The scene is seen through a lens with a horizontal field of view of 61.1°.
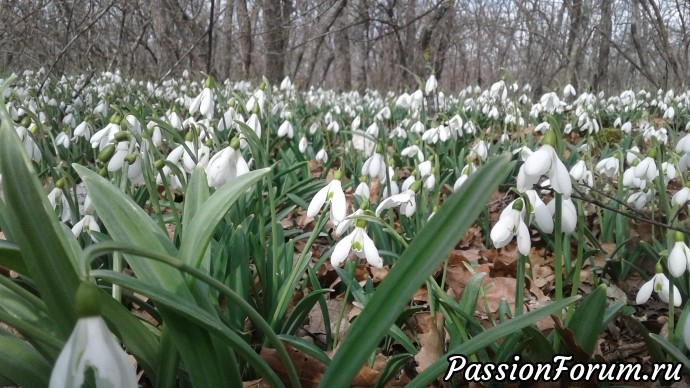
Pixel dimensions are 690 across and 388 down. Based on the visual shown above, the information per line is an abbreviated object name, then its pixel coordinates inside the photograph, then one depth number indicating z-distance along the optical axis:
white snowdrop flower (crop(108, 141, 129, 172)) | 1.78
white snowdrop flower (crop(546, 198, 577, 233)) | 1.42
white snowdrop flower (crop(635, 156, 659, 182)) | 2.17
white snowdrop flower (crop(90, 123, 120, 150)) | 1.98
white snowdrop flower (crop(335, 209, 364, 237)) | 1.59
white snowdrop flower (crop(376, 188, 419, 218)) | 1.67
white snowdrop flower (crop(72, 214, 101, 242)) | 1.85
